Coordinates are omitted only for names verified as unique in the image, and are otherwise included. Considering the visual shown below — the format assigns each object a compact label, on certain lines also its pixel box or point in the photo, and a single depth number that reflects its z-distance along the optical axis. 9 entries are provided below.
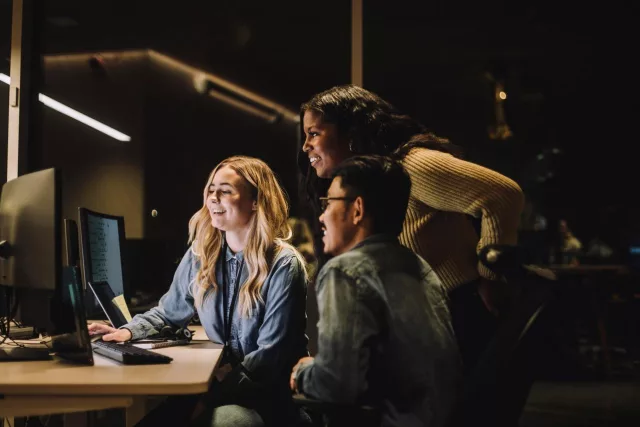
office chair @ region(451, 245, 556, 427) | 1.25
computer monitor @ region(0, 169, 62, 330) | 1.87
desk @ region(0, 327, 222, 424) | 1.60
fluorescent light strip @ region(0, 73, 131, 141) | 4.03
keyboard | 1.89
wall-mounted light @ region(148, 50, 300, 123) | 3.95
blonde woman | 2.18
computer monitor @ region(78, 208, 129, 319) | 2.27
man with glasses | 1.41
